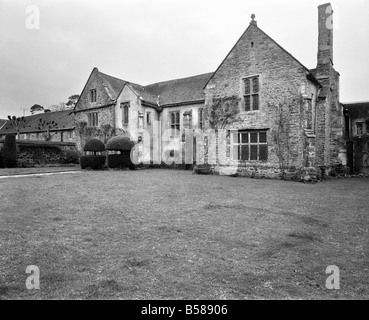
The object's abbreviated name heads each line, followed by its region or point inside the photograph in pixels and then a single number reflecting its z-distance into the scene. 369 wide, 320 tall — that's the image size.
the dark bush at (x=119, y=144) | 25.95
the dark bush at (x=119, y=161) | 26.05
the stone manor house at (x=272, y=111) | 18.11
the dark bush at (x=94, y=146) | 27.28
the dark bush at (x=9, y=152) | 26.47
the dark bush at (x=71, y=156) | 32.44
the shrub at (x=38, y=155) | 28.14
